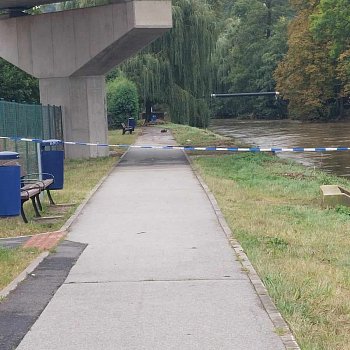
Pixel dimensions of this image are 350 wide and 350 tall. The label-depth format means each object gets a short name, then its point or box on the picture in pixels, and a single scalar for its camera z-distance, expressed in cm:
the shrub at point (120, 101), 4950
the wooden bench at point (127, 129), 4481
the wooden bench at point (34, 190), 1189
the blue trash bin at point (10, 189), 1097
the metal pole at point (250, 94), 8962
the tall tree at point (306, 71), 7088
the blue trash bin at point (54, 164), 1548
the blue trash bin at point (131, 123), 4678
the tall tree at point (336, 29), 6194
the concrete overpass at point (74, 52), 2584
